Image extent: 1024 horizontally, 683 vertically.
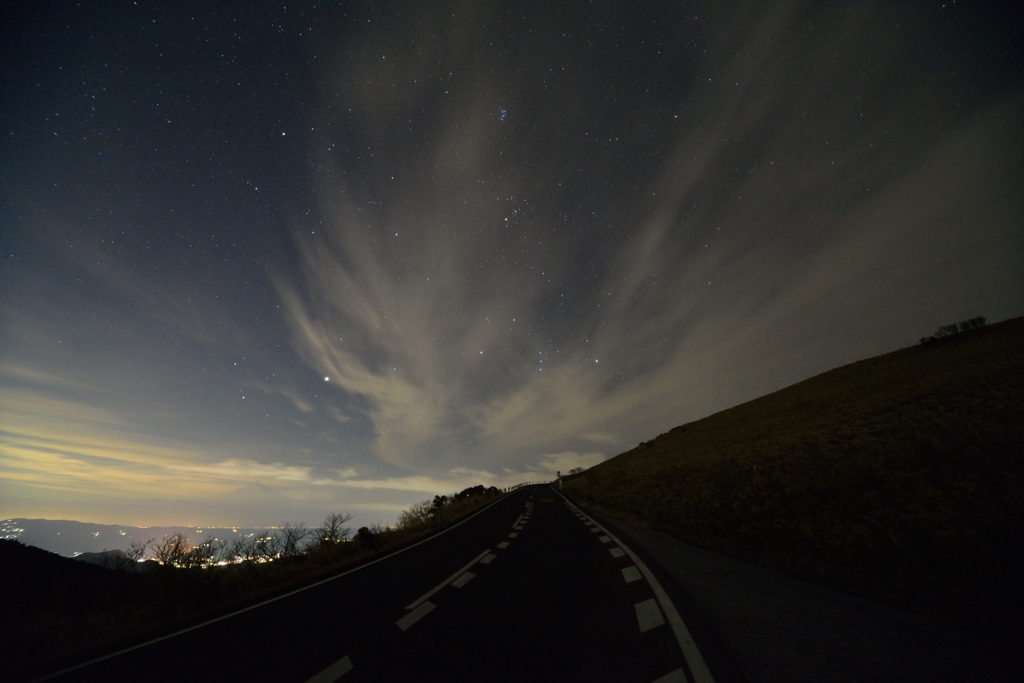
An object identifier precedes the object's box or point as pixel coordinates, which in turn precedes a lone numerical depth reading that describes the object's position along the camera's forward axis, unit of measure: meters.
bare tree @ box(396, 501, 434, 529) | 17.02
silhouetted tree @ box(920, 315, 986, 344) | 34.71
